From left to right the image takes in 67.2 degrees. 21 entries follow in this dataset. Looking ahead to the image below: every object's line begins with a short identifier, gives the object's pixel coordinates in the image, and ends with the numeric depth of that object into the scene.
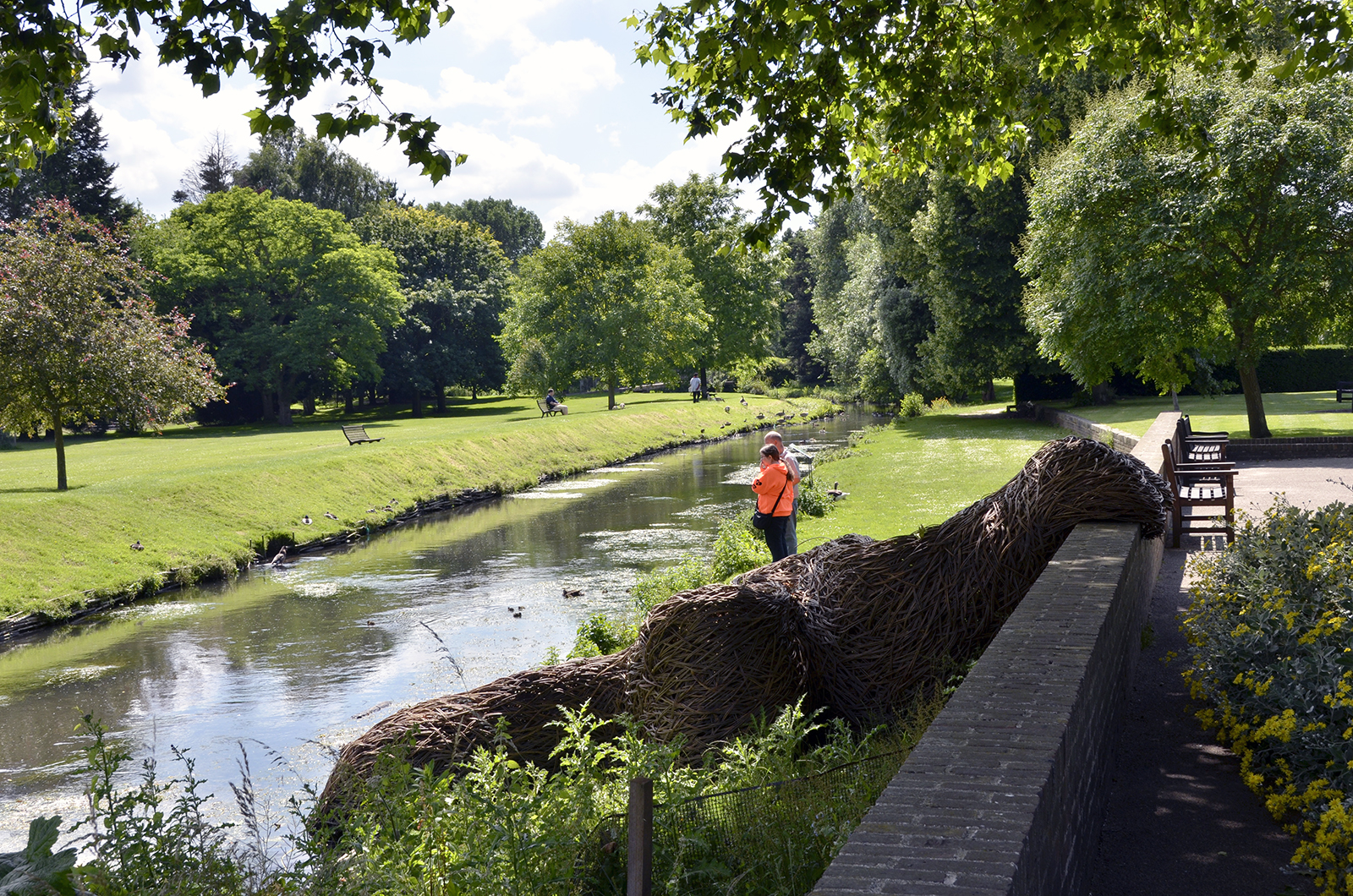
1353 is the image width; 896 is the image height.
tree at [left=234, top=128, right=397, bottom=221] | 66.56
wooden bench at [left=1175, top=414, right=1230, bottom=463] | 16.31
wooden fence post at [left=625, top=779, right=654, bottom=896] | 3.53
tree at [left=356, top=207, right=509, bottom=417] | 61.41
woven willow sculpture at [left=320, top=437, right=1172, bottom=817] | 7.20
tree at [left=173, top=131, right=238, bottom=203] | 71.62
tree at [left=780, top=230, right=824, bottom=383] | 89.00
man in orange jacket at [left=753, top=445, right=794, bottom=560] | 13.09
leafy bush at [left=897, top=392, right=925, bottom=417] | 44.00
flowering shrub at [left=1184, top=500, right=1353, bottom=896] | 4.54
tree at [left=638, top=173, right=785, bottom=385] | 68.25
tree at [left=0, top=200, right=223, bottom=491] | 21.66
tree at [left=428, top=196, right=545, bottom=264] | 106.62
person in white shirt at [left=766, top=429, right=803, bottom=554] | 13.60
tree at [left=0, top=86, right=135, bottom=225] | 51.41
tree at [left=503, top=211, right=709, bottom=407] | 53.50
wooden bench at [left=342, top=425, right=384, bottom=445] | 35.01
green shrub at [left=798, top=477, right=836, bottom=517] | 19.84
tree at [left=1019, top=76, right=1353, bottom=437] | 21.92
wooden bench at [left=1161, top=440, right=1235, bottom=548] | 11.80
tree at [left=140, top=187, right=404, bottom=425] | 51.53
